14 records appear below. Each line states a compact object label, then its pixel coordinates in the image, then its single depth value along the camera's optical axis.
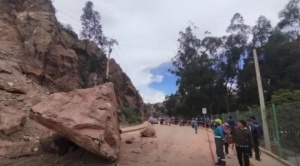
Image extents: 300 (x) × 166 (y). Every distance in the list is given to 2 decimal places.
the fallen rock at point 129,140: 8.87
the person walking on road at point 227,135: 7.31
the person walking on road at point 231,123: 8.02
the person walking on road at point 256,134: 6.85
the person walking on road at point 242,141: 5.25
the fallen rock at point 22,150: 7.26
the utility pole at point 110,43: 20.70
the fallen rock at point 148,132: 11.48
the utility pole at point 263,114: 8.55
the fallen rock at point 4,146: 7.57
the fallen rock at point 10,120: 8.97
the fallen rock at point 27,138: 9.07
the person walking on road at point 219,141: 5.99
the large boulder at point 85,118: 5.90
